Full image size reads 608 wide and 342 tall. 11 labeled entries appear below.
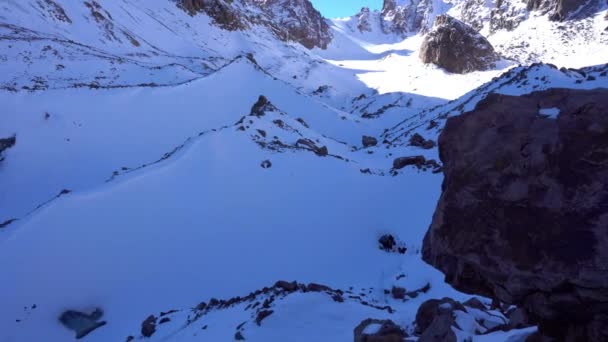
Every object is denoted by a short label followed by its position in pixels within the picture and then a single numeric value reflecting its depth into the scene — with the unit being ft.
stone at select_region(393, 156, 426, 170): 56.18
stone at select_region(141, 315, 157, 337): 26.30
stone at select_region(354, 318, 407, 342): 16.89
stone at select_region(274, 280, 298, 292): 25.92
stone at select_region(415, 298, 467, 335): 18.97
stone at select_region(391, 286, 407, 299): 28.84
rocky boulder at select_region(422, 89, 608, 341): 11.93
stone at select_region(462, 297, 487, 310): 21.83
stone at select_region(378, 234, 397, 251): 38.06
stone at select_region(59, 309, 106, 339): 29.14
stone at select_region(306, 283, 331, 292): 24.62
